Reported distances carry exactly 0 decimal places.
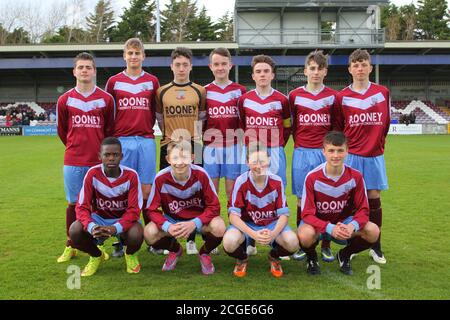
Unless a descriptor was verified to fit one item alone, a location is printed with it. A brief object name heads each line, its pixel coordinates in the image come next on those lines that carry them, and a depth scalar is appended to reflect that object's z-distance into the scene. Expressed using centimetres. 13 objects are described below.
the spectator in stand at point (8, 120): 2637
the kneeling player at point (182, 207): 351
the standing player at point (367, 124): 388
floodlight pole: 2688
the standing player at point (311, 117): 394
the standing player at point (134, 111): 406
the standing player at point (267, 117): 405
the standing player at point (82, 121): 391
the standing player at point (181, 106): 416
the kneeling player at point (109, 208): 345
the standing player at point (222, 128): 426
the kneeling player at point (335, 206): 338
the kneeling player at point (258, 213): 342
